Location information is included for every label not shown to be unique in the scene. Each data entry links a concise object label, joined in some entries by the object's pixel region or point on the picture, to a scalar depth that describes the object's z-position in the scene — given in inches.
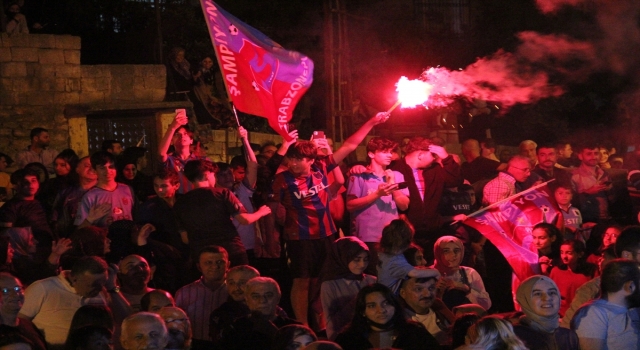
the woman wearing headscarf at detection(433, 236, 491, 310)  316.2
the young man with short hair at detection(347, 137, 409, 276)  365.7
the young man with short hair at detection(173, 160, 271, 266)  328.2
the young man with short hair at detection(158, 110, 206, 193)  378.9
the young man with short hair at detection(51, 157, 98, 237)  345.1
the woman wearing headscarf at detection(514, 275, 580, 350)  244.4
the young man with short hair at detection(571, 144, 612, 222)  444.5
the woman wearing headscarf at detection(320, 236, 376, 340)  298.8
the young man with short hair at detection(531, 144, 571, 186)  440.1
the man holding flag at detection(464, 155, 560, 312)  367.9
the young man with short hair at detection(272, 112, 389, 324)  344.8
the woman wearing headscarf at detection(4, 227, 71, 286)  306.8
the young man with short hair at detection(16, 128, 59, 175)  458.3
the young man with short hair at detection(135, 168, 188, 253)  345.7
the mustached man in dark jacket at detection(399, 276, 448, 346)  276.5
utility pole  536.4
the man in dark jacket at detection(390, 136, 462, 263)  386.3
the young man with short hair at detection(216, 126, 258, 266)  367.2
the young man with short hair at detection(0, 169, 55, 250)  334.3
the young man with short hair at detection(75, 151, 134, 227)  337.7
